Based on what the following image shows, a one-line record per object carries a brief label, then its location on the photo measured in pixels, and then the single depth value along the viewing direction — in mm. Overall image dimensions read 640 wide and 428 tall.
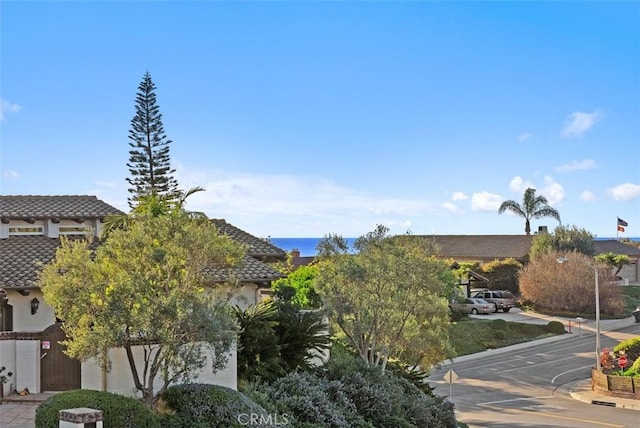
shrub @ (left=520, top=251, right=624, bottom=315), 55250
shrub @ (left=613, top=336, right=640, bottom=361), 34625
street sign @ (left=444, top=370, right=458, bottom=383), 26862
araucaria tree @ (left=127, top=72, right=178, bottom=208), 40531
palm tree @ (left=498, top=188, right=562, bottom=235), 79188
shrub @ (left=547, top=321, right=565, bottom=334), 48438
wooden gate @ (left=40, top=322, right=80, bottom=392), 16203
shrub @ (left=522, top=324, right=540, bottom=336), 47750
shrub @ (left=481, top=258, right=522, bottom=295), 62188
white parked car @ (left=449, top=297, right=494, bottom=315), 53797
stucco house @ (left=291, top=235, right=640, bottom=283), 70312
